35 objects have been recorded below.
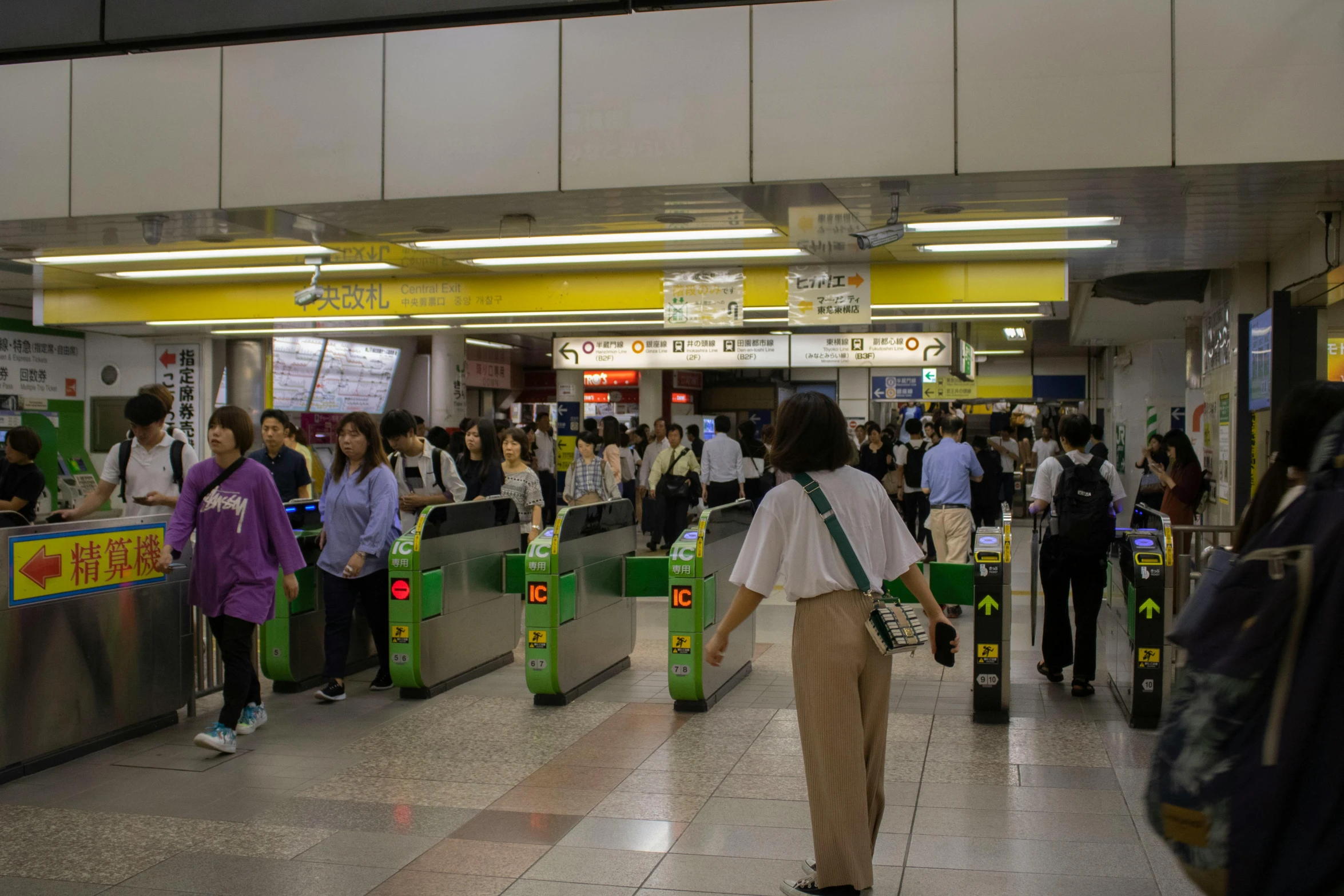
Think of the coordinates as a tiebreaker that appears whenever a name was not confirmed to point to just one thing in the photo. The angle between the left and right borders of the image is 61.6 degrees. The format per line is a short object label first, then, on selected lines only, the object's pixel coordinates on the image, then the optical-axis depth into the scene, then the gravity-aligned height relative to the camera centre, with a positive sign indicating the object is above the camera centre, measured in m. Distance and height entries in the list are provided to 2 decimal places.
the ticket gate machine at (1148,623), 5.67 -0.88
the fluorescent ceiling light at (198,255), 9.75 +1.65
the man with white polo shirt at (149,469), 6.68 -0.18
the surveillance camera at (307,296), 9.95 +1.28
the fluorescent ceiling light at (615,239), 8.46 +1.59
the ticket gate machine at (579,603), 6.34 -0.95
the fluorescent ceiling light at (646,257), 9.46 +1.62
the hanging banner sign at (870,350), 12.39 +1.08
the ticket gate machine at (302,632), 6.74 -1.17
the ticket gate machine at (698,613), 6.17 -0.96
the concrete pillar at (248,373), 14.38 +0.87
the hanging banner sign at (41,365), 13.64 +0.91
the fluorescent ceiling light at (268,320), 12.02 +1.29
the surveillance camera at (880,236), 7.11 +1.35
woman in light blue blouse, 6.43 -0.47
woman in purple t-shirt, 5.38 -0.51
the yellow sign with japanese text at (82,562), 4.96 -0.58
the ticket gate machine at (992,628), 5.87 -0.95
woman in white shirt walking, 3.38 -0.52
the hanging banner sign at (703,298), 9.98 +1.32
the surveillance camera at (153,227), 7.82 +1.52
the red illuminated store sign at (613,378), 20.20 +1.20
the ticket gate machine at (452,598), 6.46 -0.95
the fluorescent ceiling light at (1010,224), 7.80 +1.58
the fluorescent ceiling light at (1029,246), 8.70 +1.61
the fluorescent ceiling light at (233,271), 10.55 +1.64
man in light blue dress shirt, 9.12 -0.33
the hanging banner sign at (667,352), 12.85 +1.08
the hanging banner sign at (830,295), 9.33 +1.26
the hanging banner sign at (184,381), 14.00 +0.73
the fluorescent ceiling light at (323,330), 13.07 +1.29
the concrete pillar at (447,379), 16.08 +0.91
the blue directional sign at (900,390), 20.03 +1.03
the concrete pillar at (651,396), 18.14 +0.78
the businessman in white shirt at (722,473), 12.88 -0.32
